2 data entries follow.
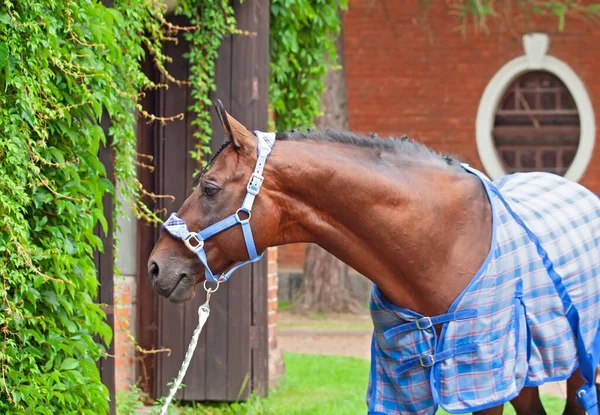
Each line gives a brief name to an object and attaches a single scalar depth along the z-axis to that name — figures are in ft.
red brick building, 79.33
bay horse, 21.27
